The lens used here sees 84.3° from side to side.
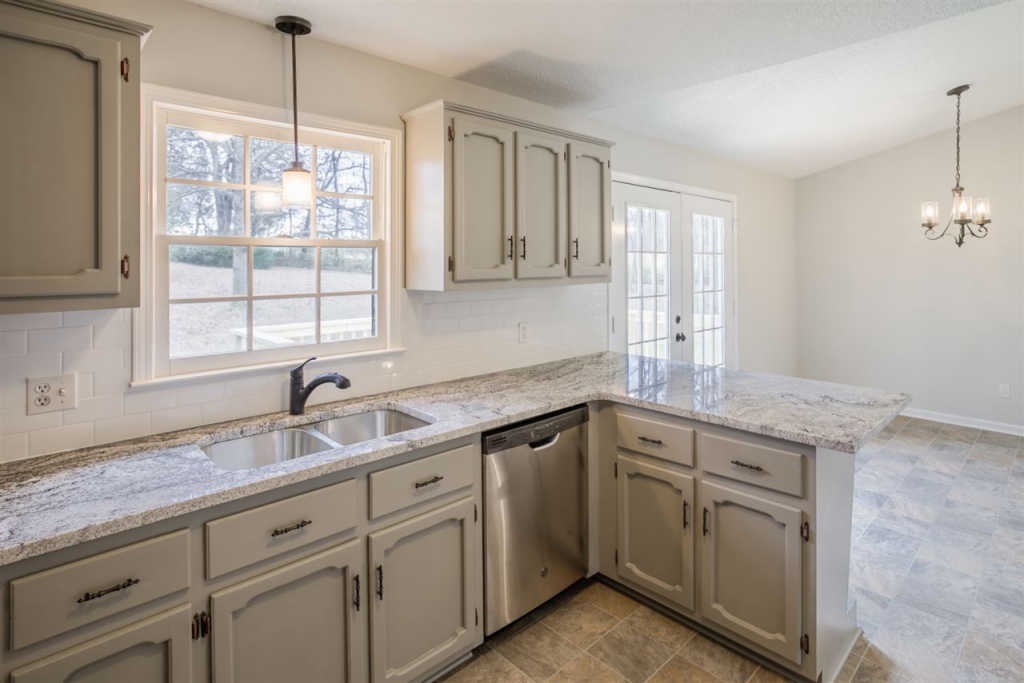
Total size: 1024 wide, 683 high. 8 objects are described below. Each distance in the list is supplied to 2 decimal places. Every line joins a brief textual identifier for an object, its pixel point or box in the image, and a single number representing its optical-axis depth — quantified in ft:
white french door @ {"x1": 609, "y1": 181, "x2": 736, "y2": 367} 12.98
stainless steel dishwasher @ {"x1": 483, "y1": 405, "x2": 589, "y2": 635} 7.12
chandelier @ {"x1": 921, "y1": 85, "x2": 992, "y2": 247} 13.75
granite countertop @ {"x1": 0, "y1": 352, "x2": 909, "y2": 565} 4.36
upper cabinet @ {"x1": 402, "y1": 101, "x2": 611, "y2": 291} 7.99
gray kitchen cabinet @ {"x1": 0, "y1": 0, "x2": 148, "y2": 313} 4.62
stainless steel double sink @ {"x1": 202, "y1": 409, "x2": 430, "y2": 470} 6.64
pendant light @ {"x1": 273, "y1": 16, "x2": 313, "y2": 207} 6.80
